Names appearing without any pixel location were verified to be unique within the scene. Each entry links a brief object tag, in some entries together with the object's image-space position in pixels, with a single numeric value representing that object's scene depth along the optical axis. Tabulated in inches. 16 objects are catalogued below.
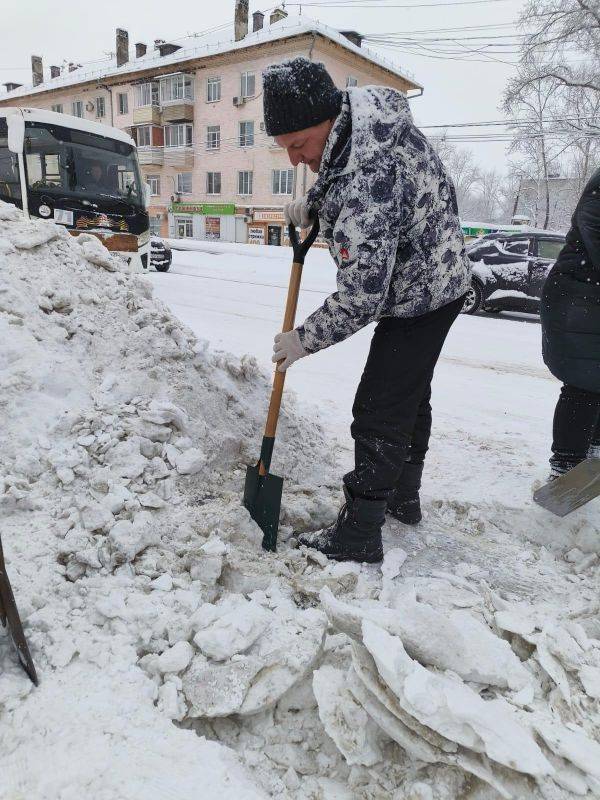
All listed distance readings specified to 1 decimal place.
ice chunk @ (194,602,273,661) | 61.7
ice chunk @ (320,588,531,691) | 56.1
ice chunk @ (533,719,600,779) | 47.1
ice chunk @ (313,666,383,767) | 51.6
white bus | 313.9
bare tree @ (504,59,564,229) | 911.0
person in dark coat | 96.1
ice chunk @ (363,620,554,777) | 46.5
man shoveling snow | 68.9
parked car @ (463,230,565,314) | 363.3
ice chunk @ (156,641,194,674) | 59.9
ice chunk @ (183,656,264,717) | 56.1
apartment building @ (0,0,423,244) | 1091.3
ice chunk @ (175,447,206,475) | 92.2
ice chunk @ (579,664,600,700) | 56.4
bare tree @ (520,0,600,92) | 806.5
